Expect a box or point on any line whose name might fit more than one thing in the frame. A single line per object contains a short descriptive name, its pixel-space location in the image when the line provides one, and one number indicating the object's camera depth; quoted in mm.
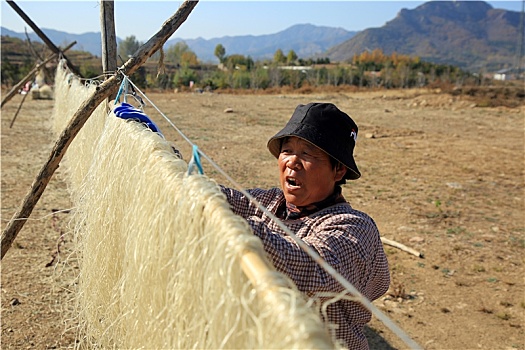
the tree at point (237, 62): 64113
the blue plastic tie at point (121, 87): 3011
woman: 1705
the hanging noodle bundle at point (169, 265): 985
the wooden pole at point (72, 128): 2980
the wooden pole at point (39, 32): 7966
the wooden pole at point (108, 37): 3854
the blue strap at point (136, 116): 2371
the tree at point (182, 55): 76300
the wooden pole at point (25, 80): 8788
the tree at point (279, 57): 82756
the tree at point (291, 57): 85944
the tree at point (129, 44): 56819
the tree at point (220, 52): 84706
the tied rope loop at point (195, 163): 1439
